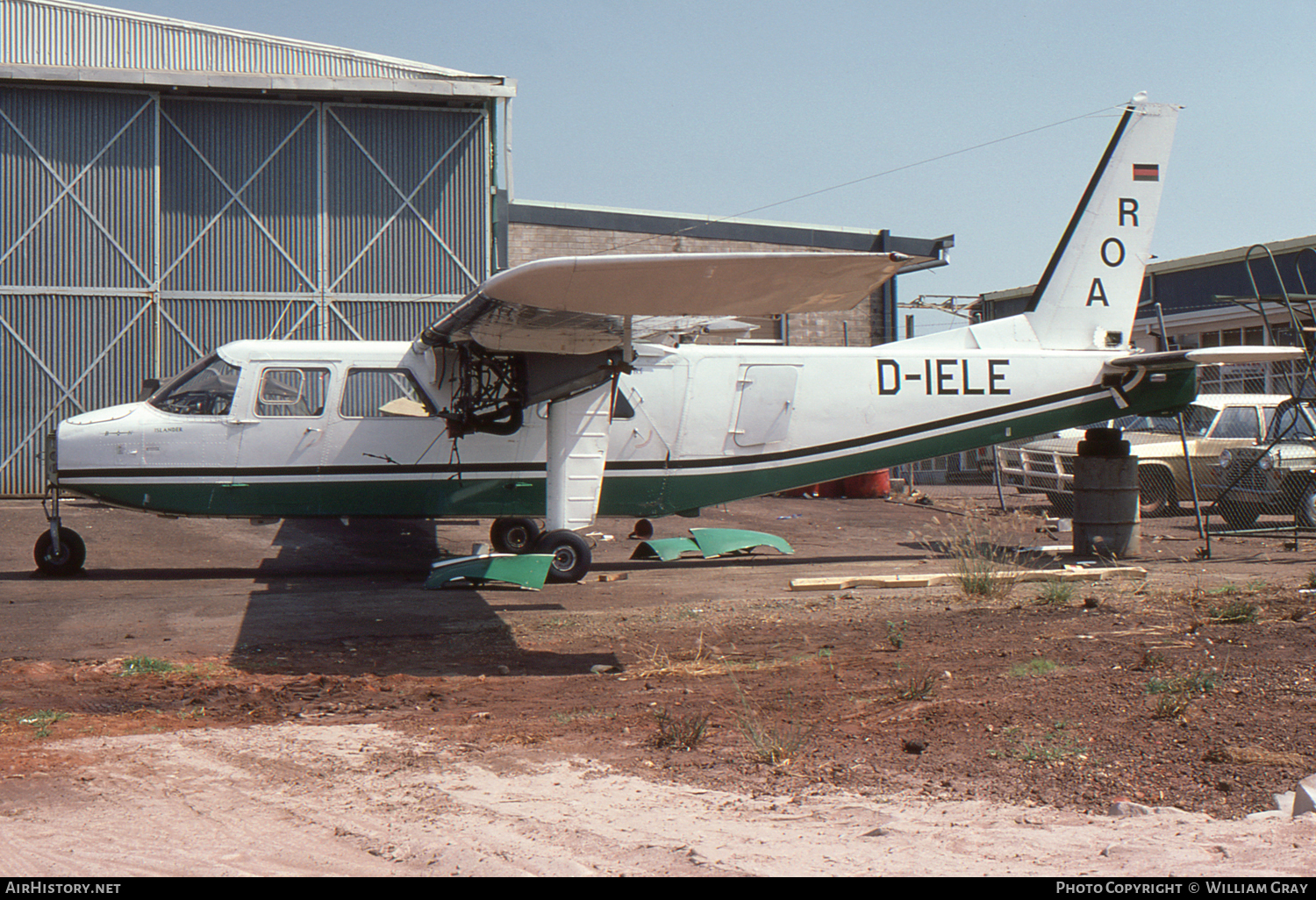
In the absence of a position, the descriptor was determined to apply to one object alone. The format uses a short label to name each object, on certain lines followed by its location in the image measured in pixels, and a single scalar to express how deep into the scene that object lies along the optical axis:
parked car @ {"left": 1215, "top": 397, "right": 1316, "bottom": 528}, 14.70
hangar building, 19.14
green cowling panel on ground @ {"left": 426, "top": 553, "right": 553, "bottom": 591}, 9.55
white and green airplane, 10.77
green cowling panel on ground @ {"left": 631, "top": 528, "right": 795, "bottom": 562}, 12.53
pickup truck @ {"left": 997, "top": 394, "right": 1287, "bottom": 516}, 17.41
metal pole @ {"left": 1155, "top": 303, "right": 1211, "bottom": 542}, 12.55
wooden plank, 9.91
